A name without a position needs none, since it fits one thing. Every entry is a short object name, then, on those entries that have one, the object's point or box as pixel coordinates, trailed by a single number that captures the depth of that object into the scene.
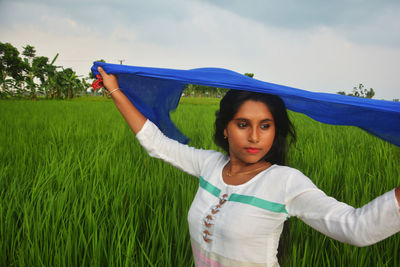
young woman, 0.51
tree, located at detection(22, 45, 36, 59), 32.97
